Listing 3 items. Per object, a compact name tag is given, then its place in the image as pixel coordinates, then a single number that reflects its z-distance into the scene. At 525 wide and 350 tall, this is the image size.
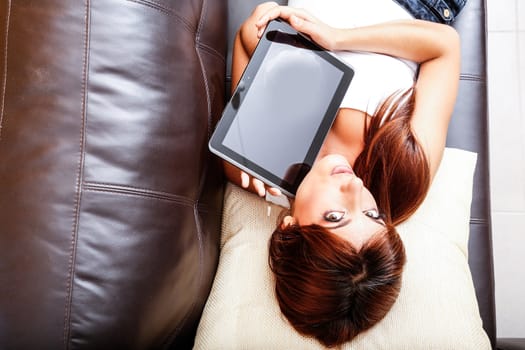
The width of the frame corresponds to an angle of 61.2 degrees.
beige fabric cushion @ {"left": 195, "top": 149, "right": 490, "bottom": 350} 0.89
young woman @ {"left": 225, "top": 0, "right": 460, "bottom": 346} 0.84
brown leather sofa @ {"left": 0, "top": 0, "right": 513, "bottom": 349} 0.74
